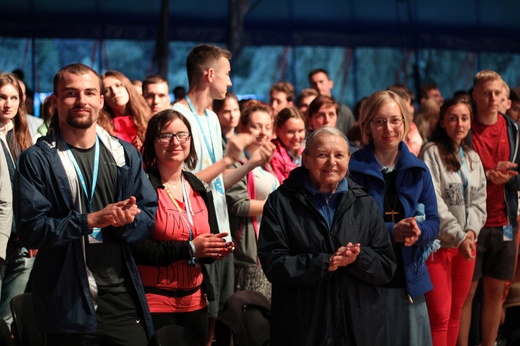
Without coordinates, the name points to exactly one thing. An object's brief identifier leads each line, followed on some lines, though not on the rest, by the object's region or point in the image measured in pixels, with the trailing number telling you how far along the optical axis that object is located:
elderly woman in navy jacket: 8.21
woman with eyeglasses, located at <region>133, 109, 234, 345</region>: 8.71
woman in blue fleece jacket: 9.39
